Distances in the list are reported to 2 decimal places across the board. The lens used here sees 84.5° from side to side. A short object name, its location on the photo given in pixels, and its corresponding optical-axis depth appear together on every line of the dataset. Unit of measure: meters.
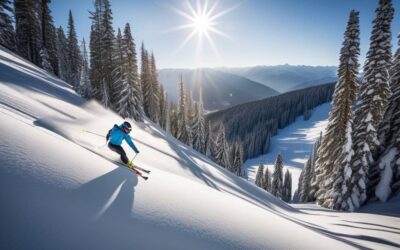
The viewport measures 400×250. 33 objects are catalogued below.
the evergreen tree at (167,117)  51.91
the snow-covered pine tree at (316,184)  26.44
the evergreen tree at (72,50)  45.97
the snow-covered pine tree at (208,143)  56.41
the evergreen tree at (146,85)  47.88
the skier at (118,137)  7.68
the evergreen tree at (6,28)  25.69
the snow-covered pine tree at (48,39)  31.27
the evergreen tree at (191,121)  51.25
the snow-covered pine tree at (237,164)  64.44
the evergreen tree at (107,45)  32.28
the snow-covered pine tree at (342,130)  20.88
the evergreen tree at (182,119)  50.38
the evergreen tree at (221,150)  51.47
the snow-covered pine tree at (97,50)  32.78
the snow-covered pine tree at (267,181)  65.41
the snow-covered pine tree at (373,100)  20.42
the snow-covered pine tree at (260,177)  63.95
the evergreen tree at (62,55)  38.88
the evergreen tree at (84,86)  23.14
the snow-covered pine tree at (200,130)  50.84
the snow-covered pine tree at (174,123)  60.62
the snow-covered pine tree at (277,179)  59.75
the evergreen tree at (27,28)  32.31
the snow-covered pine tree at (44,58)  30.80
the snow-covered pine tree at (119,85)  30.58
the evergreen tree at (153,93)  47.72
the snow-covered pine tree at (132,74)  31.19
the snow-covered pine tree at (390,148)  19.03
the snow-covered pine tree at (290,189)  72.06
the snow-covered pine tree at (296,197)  67.56
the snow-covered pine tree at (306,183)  52.69
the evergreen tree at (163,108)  55.54
